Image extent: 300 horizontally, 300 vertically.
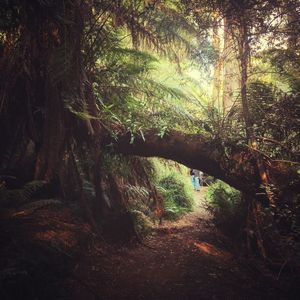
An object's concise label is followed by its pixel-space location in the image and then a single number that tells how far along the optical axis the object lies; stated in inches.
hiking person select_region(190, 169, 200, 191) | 560.1
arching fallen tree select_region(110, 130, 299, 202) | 195.9
